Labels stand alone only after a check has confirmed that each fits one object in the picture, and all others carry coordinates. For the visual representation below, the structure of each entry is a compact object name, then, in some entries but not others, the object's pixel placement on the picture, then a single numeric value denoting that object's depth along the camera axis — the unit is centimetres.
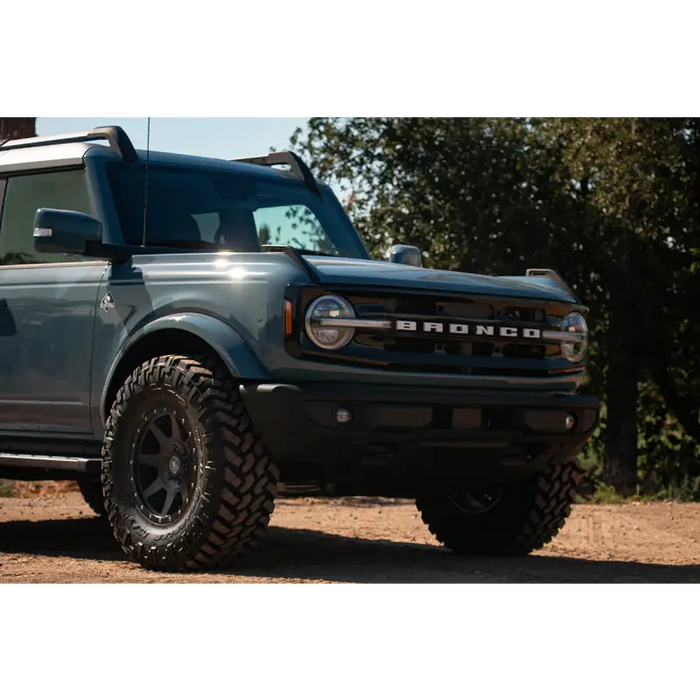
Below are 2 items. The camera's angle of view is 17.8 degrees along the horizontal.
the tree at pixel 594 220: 2277
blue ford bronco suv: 982
